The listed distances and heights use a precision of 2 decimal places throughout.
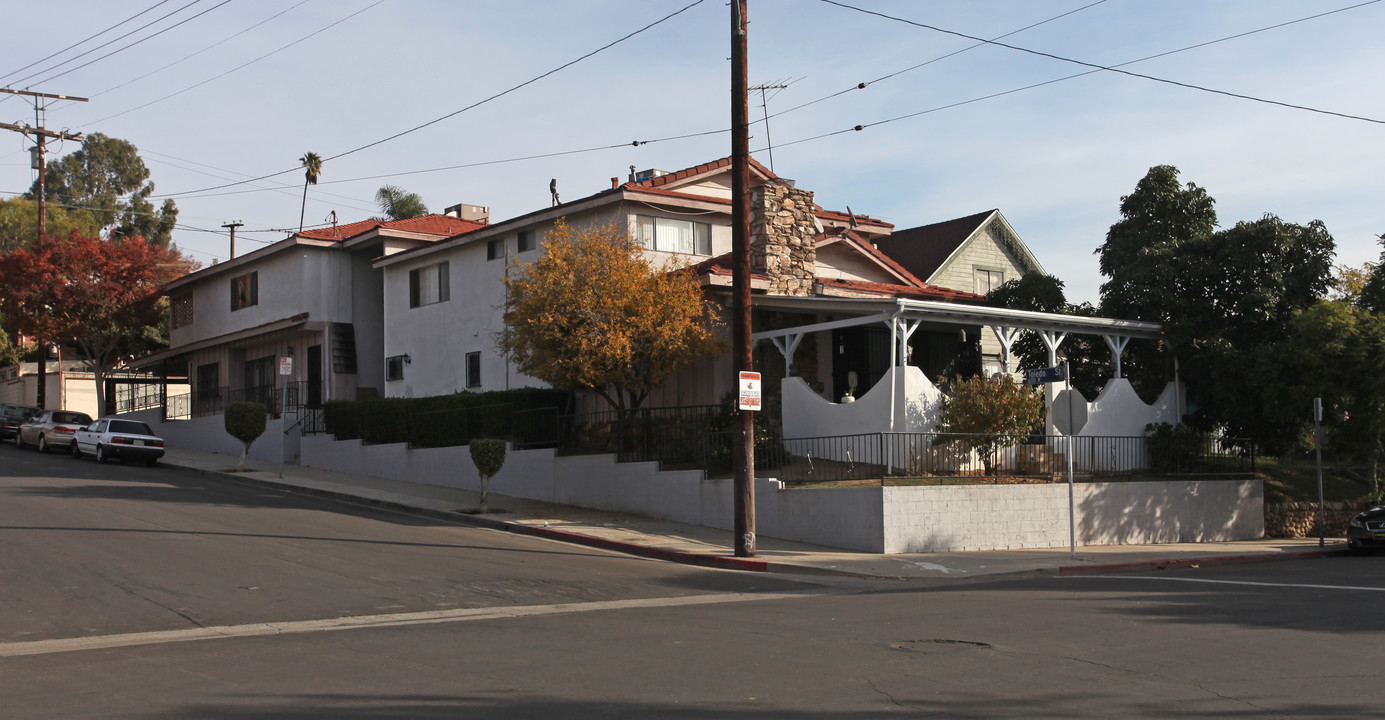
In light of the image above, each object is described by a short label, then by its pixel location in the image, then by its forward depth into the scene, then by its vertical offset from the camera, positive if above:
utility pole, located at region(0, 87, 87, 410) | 42.06 +9.52
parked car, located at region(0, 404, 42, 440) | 38.75 -0.58
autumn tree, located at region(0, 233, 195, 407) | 39.81 +3.92
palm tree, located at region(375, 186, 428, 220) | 55.59 +9.48
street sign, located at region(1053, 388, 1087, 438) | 19.16 -0.51
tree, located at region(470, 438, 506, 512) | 23.02 -1.31
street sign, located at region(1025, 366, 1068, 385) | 19.36 +0.11
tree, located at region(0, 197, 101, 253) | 63.88 +10.46
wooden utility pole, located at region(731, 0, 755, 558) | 18.23 +2.23
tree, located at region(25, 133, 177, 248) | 84.25 +17.34
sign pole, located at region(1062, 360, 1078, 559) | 18.95 -2.48
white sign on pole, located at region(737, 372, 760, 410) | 18.11 -0.07
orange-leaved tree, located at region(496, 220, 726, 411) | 22.14 +1.44
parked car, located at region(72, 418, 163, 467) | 32.34 -1.21
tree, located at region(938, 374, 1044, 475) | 21.36 -0.58
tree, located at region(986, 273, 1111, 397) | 27.98 +0.88
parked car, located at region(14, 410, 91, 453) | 35.09 -0.87
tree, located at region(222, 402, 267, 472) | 30.27 -0.65
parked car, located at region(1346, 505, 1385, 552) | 21.58 -3.00
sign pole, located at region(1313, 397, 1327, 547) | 21.89 -1.20
